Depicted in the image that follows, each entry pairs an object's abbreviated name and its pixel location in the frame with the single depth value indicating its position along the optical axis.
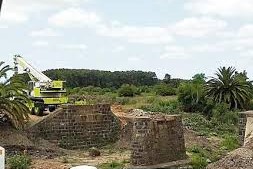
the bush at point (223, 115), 28.50
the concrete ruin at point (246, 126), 16.49
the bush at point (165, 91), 42.80
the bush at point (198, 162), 16.74
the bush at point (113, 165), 16.38
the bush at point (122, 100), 35.43
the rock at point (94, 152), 19.30
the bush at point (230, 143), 20.42
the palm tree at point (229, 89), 32.12
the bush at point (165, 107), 31.02
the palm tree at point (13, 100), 19.77
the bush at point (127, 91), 41.67
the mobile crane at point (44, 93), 25.92
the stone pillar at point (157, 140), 16.70
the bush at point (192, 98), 32.69
